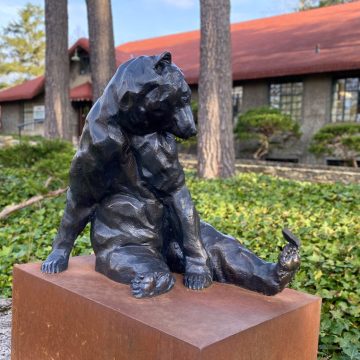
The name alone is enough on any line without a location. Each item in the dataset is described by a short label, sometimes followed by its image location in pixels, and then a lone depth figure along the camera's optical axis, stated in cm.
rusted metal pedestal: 177
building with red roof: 1622
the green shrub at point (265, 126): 1584
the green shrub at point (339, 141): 1434
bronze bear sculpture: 209
